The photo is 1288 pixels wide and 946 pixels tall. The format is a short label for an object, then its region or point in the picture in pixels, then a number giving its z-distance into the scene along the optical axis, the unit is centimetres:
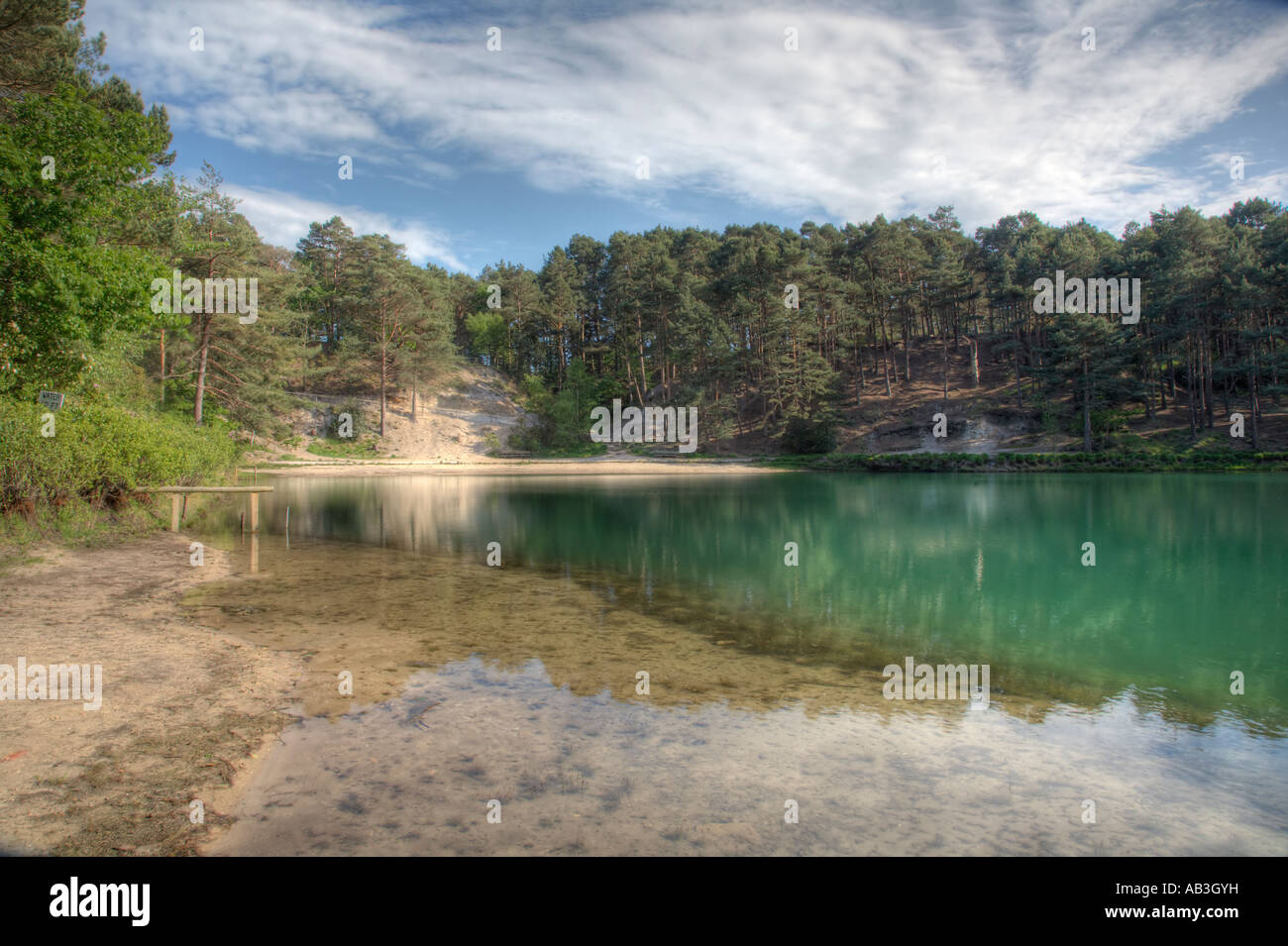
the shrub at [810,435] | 5966
